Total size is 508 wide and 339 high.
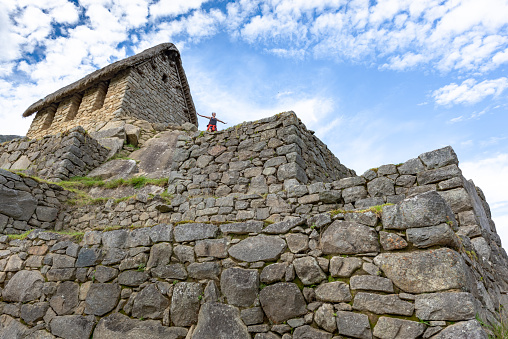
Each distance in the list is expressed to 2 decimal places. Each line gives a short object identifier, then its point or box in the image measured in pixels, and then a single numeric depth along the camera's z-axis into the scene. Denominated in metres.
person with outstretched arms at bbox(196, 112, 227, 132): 11.80
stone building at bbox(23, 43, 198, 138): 12.64
